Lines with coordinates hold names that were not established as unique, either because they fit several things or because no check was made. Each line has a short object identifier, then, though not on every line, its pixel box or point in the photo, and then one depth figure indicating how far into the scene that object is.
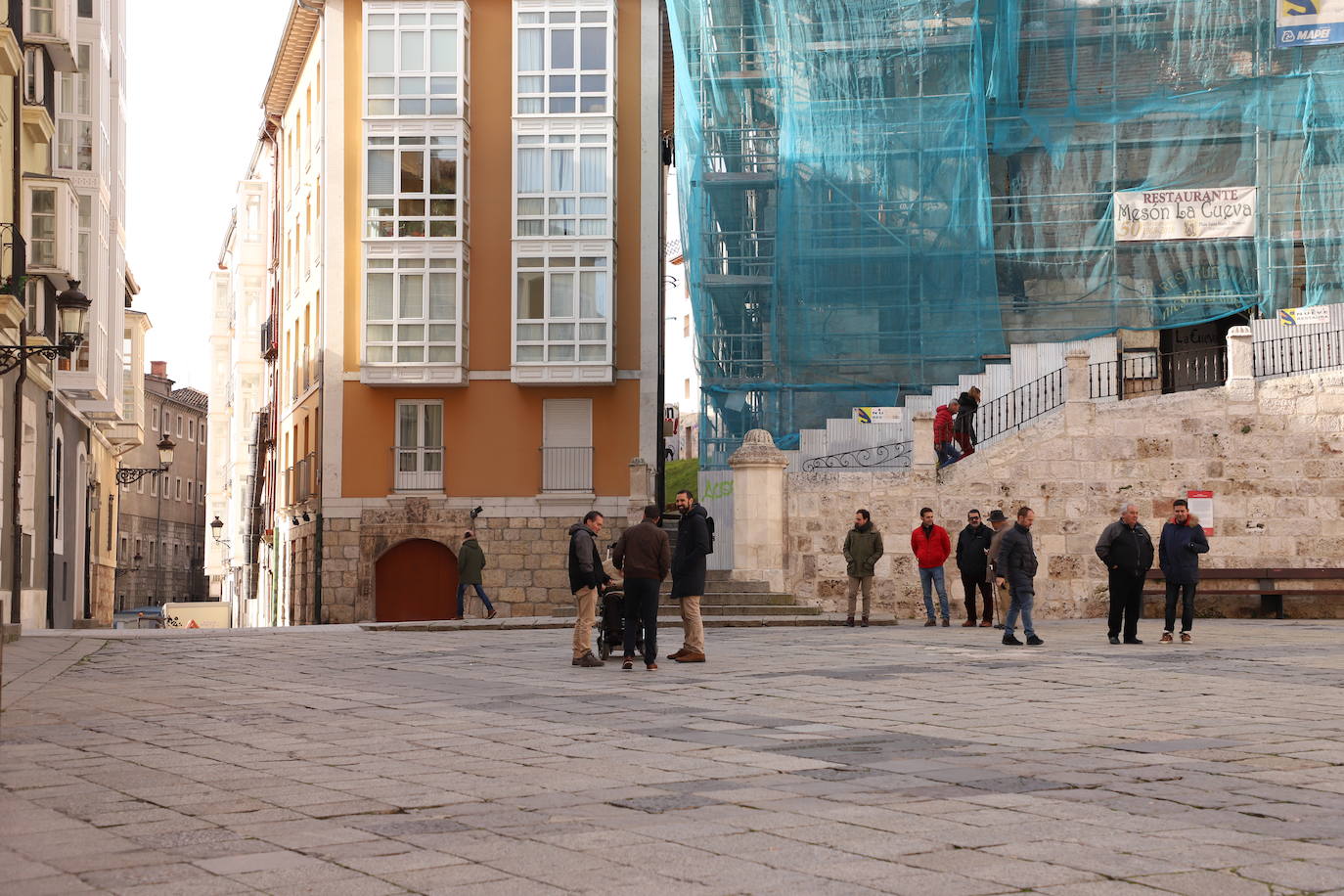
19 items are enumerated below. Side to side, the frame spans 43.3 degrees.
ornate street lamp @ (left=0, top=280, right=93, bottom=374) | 21.62
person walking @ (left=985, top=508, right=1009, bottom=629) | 20.98
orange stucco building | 36.09
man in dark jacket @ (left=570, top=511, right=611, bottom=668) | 15.27
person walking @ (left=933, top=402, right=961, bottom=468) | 28.36
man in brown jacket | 15.32
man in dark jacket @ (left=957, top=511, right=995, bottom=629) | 23.45
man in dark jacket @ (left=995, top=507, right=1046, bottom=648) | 18.16
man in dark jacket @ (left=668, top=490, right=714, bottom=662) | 15.51
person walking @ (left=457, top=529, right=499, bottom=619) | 28.00
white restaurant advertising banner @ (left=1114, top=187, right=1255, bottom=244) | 33.28
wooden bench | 25.36
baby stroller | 16.23
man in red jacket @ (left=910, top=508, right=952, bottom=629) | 23.86
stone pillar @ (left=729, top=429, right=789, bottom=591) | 26.88
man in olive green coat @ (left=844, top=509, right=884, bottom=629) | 23.78
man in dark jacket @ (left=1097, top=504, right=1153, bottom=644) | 18.47
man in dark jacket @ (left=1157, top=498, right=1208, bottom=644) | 18.41
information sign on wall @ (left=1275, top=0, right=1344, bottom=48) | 33.81
